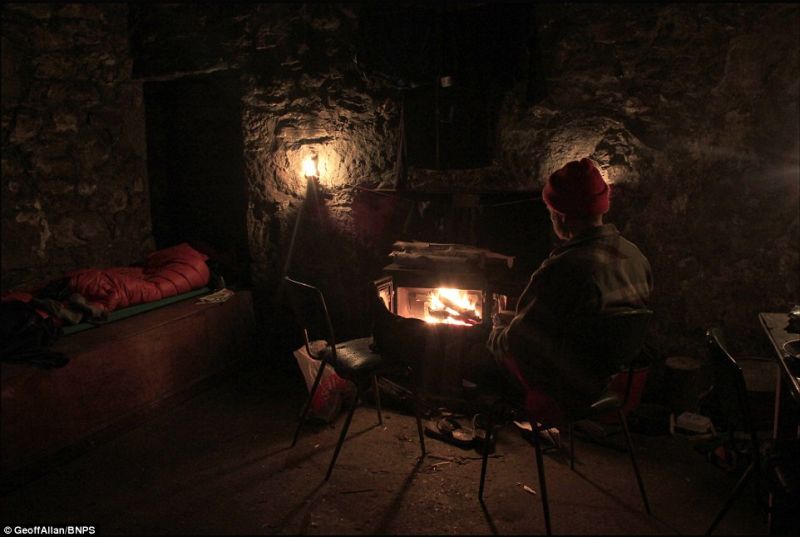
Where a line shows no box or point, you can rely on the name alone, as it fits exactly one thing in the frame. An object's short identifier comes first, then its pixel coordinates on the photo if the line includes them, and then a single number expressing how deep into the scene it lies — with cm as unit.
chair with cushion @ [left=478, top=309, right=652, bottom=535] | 266
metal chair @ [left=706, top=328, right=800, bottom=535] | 247
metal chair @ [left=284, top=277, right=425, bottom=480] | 361
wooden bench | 362
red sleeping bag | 469
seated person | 277
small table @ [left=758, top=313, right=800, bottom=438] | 304
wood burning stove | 434
